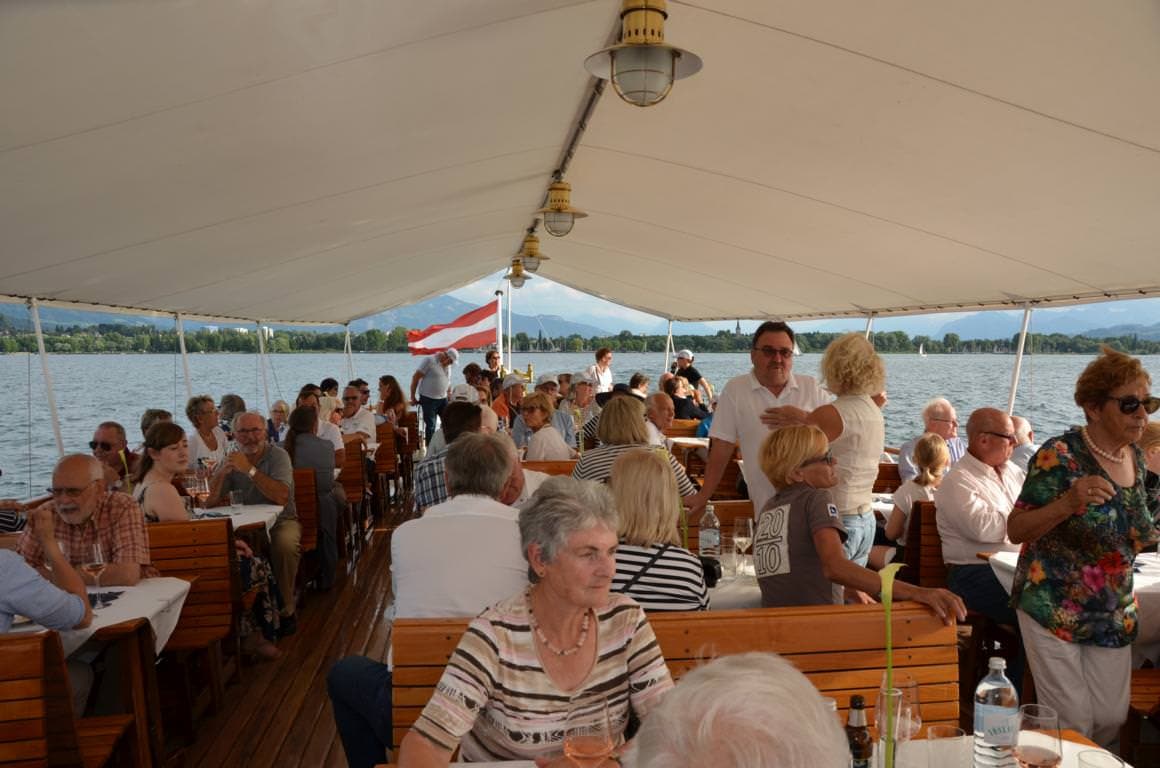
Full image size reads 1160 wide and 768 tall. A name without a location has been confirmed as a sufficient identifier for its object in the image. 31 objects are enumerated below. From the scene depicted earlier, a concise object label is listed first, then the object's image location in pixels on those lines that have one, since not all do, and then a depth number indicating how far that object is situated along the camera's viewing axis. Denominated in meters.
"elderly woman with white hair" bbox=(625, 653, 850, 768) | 0.99
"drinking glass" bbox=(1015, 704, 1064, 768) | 1.73
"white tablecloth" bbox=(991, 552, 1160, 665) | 3.48
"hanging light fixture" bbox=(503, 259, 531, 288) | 12.88
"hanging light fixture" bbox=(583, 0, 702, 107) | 3.22
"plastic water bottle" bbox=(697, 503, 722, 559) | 3.74
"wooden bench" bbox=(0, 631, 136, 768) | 2.43
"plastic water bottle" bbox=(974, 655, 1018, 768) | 1.78
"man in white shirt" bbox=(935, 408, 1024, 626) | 4.10
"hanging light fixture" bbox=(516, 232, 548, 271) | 10.15
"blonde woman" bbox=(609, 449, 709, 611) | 2.65
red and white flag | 18.20
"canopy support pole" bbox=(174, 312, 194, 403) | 9.33
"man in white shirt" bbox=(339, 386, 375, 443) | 8.89
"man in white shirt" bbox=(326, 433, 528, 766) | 2.69
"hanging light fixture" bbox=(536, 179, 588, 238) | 6.56
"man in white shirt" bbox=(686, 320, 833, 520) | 4.12
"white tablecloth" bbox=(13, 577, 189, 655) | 2.97
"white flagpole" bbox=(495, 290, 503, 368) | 18.03
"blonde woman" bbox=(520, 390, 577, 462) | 6.29
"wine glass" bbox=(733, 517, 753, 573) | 3.71
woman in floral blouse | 2.66
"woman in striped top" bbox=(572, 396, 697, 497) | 4.47
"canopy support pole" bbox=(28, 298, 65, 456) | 5.94
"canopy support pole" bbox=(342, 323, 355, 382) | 17.52
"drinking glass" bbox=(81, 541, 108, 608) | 3.42
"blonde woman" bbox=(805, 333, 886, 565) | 3.68
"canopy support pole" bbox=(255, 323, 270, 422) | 12.76
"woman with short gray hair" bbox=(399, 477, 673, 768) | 1.94
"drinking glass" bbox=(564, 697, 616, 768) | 1.62
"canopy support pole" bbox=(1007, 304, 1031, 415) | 7.55
